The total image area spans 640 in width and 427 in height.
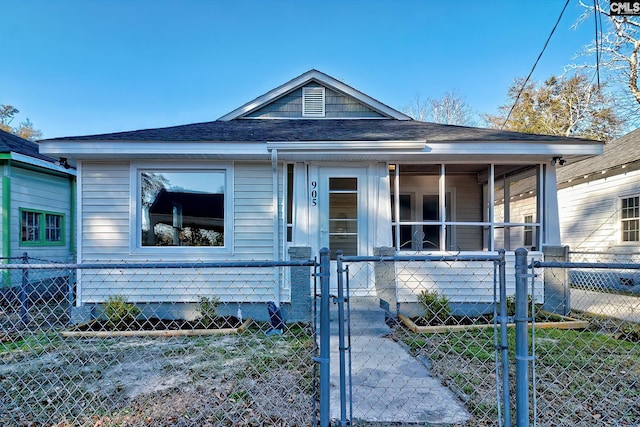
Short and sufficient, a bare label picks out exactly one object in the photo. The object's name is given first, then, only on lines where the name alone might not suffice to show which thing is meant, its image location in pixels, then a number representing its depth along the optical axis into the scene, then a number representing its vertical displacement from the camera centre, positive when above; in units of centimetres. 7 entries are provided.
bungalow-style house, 579 +57
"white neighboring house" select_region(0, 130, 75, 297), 809 +55
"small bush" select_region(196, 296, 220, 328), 564 -140
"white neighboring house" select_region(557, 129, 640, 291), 952 +61
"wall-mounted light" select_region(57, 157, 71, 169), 626 +117
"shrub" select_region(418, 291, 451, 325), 559 -132
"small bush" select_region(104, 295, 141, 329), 548 -135
